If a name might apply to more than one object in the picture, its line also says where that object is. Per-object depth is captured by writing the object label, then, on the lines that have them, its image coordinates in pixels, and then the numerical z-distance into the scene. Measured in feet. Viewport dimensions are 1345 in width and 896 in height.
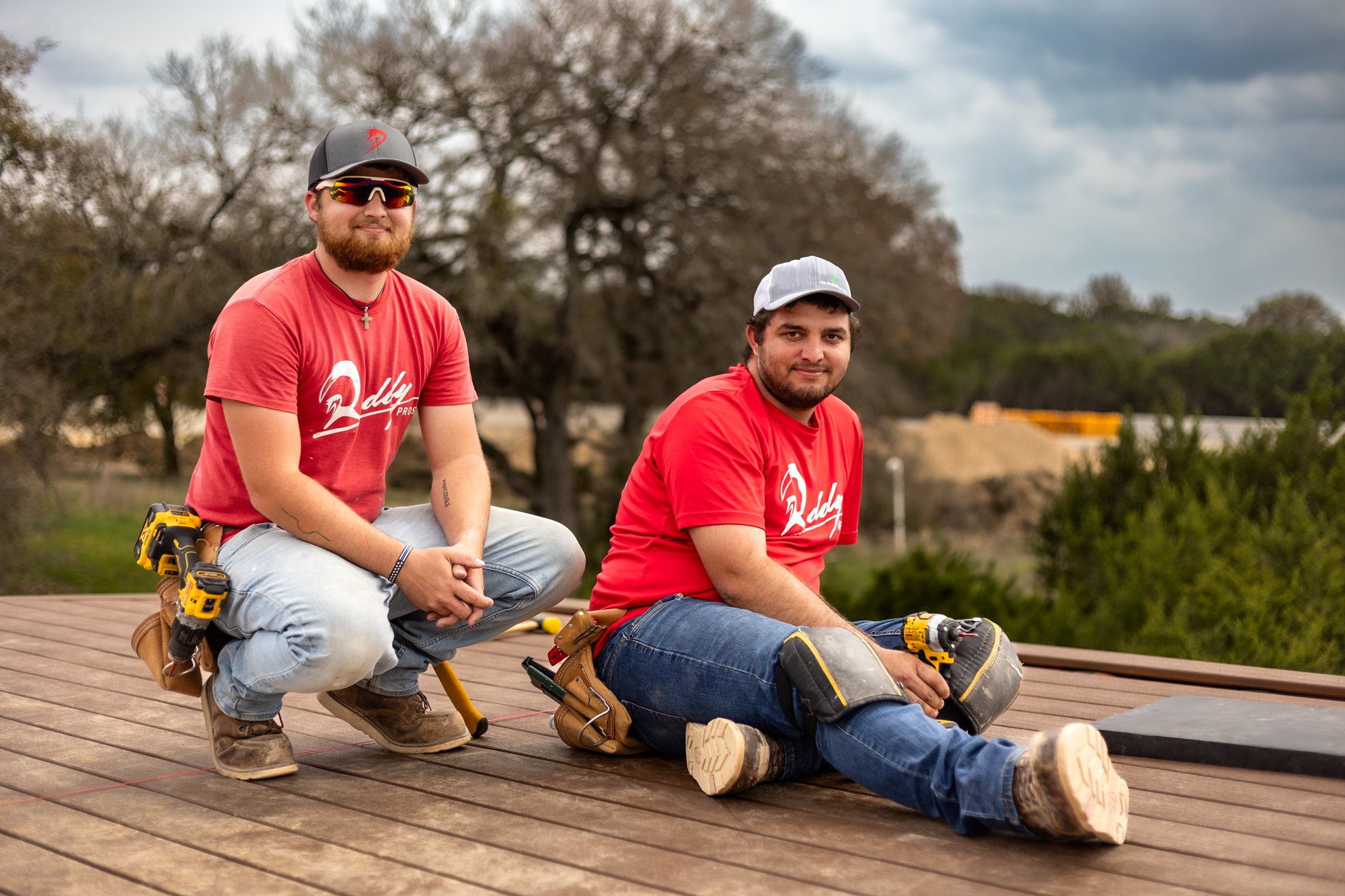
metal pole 61.67
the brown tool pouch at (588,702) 8.17
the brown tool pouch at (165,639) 7.85
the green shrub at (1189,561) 22.44
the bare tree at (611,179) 45.42
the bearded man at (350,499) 7.46
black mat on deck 7.88
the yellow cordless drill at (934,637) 7.97
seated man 6.44
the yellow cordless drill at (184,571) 7.34
